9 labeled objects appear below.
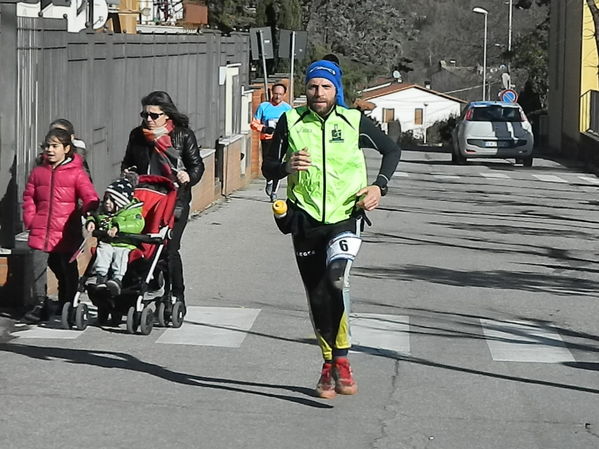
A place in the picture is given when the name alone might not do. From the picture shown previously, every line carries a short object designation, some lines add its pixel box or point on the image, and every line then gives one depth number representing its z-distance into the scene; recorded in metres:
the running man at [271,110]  20.11
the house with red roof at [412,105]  92.88
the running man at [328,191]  7.26
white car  33.22
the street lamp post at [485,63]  77.29
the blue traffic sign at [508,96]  46.94
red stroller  9.22
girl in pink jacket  9.42
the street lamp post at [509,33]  75.00
